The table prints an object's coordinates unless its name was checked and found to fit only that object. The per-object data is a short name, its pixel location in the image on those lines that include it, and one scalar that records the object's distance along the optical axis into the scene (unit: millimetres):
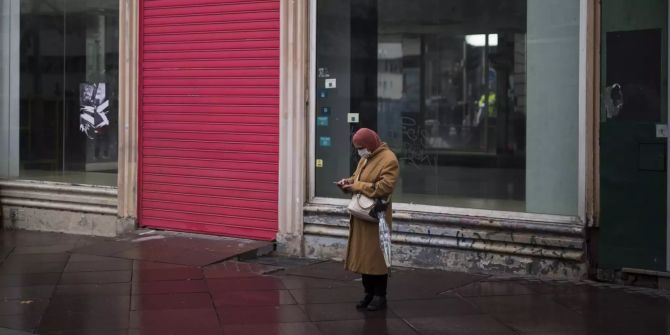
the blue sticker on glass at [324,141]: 10109
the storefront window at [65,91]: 11828
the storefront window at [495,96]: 8711
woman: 6910
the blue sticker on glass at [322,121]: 10078
